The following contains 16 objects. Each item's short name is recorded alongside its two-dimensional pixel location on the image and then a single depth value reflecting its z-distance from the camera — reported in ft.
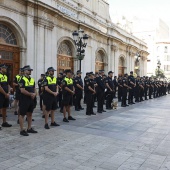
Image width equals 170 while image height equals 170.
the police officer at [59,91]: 38.11
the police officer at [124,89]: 45.43
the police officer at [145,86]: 62.42
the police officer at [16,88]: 28.68
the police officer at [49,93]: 24.49
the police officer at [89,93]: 33.99
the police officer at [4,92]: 24.02
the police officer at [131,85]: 48.89
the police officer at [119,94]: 55.39
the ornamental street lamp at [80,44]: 46.24
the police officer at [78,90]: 37.52
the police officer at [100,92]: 36.70
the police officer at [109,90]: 40.27
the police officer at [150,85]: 66.18
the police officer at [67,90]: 28.45
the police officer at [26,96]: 21.59
